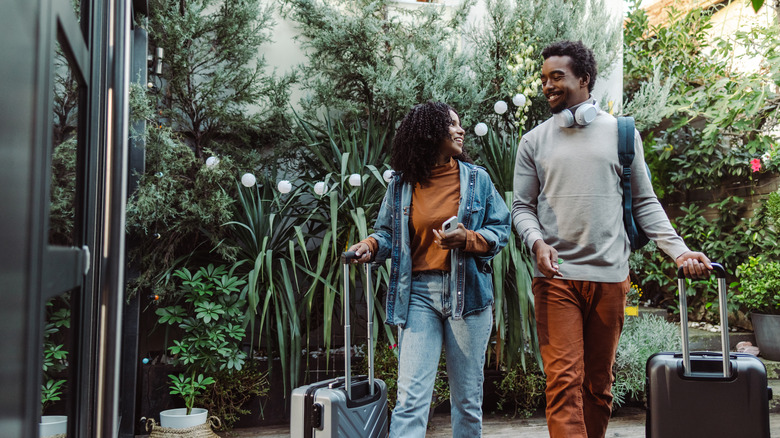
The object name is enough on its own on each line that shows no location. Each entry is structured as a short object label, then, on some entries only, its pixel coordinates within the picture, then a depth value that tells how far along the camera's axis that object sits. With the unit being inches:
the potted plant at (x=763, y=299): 185.6
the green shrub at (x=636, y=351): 145.9
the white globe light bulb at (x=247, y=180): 137.8
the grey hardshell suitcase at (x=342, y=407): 80.3
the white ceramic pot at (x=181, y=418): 121.2
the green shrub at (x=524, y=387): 142.6
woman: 84.2
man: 84.7
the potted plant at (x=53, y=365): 32.2
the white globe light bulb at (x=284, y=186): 140.6
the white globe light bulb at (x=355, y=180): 139.7
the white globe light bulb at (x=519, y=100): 158.9
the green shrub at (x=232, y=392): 130.6
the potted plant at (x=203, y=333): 123.5
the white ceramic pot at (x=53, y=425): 35.2
